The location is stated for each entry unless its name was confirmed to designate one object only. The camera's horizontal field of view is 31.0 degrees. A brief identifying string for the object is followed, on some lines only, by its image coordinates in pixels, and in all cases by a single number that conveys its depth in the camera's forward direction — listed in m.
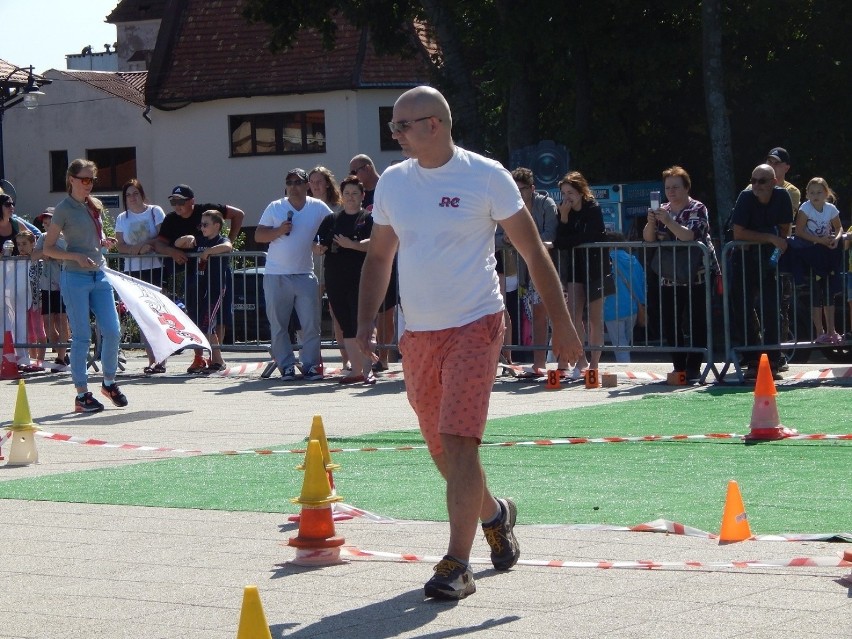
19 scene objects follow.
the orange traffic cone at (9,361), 16.84
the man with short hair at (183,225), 16.41
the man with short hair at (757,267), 13.75
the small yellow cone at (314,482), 6.17
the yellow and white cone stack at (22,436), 9.75
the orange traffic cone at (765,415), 9.79
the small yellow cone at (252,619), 3.88
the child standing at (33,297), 17.64
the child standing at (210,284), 16.45
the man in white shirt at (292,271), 15.20
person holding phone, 13.71
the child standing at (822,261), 14.43
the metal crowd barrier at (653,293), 13.82
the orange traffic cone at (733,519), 6.33
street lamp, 39.09
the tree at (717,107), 27.92
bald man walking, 5.88
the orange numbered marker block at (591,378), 13.89
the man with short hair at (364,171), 15.28
